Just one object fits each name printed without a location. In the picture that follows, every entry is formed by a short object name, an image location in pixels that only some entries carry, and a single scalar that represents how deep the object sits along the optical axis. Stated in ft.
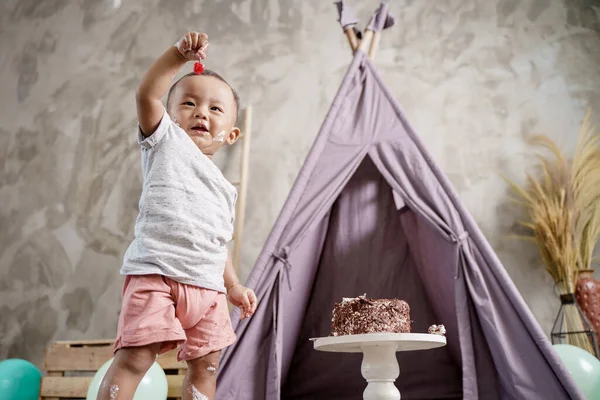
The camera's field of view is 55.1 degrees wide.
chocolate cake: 5.74
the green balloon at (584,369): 6.35
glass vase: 7.63
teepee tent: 6.08
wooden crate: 8.32
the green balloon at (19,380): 8.19
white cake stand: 5.47
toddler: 3.70
